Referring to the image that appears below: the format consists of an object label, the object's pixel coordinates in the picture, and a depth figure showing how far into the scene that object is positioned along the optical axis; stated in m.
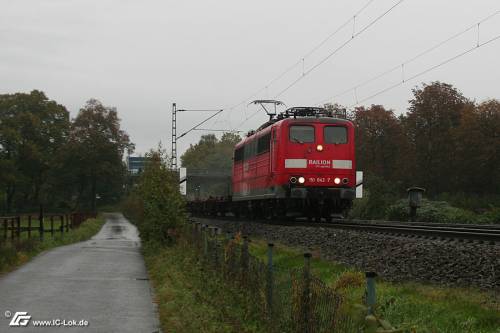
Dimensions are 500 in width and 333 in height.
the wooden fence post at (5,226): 22.15
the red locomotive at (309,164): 24.81
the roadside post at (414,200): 29.36
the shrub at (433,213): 30.44
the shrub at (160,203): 23.84
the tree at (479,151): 54.81
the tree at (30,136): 85.94
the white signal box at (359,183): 26.20
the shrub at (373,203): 36.91
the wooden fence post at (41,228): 28.54
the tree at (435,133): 58.91
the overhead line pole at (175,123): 47.94
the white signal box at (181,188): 25.54
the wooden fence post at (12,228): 23.00
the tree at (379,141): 66.15
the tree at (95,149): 86.75
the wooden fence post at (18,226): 24.47
